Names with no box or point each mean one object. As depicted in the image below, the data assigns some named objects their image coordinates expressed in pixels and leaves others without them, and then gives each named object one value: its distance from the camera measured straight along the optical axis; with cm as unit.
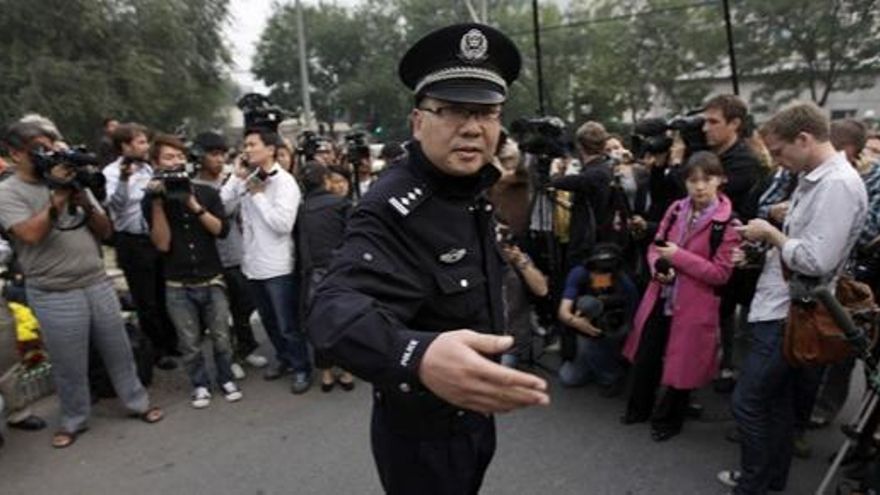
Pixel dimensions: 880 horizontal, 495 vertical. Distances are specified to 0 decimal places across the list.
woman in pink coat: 338
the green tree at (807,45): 1938
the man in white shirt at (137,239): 479
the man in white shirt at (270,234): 434
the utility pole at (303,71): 1750
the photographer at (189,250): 416
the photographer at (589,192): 424
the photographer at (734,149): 372
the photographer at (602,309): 412
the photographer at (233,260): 465
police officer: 126
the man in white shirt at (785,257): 250
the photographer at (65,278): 346
